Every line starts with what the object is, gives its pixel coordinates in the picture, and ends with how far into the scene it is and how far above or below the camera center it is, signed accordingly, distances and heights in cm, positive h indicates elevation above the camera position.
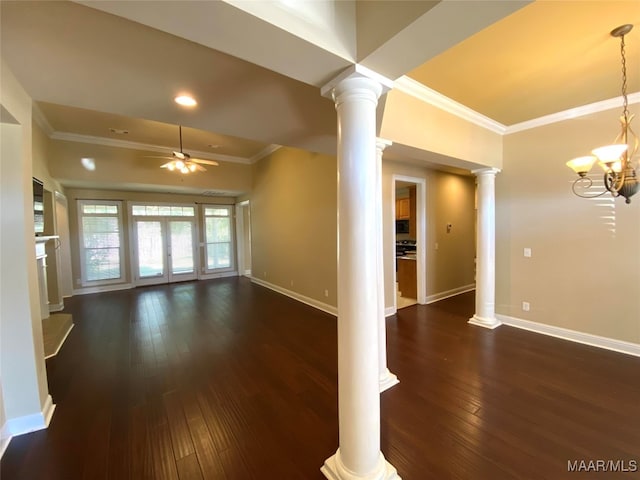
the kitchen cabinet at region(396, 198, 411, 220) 704 +58
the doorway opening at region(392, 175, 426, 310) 507 -57
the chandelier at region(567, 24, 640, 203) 200 +50
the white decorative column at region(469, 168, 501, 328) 385 -25
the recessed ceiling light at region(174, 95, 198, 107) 196 +102
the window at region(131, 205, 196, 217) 714 +71
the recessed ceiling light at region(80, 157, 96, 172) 532 +151
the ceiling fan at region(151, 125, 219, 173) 449 +127
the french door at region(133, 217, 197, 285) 718 -40
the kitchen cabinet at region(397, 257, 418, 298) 544 -101
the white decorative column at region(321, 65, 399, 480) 144 -25
